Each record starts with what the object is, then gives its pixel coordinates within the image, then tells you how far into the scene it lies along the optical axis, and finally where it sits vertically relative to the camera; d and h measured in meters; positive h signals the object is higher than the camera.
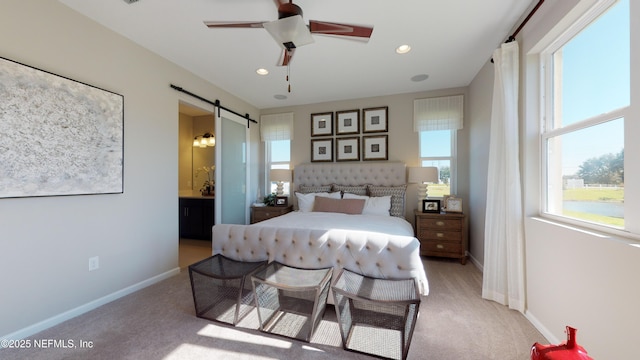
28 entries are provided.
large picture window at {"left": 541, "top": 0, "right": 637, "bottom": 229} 1.38 +0.43
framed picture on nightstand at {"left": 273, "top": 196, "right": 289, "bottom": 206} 4.57 -0.38
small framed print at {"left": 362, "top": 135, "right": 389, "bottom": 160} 4.31 +0.61
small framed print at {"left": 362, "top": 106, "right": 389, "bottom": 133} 4.30 +1.10
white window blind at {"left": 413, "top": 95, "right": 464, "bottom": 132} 3.89 +1.11
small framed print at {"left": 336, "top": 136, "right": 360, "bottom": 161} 4.48 +0.60
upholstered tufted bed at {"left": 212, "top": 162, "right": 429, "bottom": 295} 1.90 -0.56
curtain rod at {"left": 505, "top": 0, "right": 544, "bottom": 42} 1.89 +1.37
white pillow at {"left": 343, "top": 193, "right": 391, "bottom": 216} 3.64 -0.38
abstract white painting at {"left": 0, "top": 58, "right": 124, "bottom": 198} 1.75 +0.38
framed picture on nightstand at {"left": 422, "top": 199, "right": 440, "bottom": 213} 3.71 -0.39
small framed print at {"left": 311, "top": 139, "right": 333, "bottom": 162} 4.64 +0.60
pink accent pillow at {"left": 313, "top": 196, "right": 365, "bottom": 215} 3.62 -0.38
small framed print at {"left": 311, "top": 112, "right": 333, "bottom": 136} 4.63 +1.10
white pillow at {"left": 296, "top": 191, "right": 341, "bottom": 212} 4.02 -0.31
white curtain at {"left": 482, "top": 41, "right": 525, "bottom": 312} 2.15 -0.17
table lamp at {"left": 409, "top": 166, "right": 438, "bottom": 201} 3.78 +0.06
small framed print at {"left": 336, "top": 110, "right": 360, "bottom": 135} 4.46 +1.10
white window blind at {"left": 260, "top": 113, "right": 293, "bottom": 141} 4.84 +1.10
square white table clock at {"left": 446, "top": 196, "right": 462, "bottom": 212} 3.65 -0.36
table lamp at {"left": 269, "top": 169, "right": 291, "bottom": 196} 4.68 +0.11
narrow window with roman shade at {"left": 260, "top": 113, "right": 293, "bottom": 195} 4.86 +0.82
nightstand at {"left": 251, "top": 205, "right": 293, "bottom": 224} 4.39 -0.57
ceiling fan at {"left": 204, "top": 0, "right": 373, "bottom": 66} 1.73 +1.13
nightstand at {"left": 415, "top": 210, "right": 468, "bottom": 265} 3.50 -0.80
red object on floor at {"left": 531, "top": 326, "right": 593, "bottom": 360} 0.72 -0.52
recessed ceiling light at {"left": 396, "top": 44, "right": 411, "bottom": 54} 2.74 +1.53
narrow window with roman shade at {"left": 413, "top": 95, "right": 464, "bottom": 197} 3.91 +0.82
